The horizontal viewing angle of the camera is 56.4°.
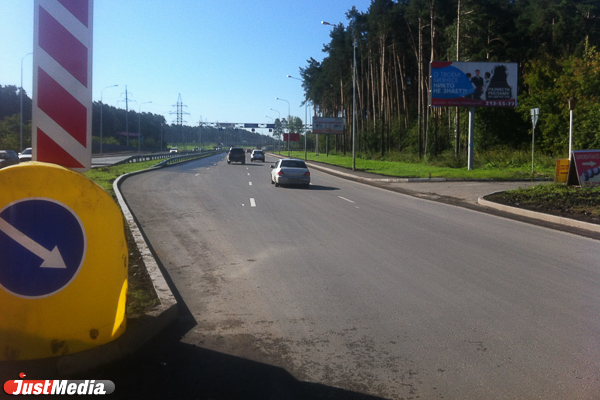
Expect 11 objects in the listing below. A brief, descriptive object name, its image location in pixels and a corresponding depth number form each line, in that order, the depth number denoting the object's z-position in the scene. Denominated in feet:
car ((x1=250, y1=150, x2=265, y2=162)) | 221.05
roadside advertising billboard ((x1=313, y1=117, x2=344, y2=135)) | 257.96
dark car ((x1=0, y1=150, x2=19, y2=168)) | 111.77
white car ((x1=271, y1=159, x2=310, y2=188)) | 82.48
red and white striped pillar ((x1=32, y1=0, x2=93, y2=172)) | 13.30
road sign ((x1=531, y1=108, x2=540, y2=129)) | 91.09
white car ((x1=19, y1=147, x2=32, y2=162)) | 107.24
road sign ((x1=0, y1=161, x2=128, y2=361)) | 13.75
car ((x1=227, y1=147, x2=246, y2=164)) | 182.29
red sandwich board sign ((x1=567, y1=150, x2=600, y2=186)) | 64.13
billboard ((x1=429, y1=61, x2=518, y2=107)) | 116.26
